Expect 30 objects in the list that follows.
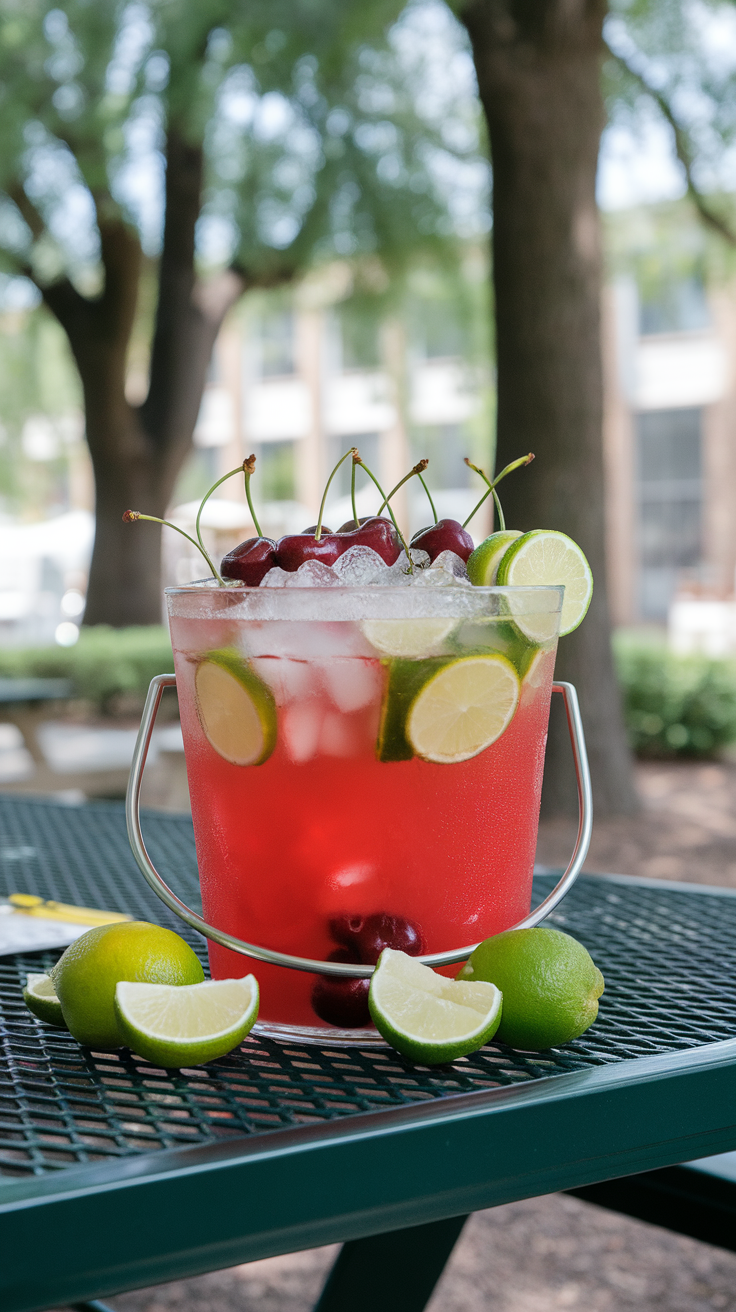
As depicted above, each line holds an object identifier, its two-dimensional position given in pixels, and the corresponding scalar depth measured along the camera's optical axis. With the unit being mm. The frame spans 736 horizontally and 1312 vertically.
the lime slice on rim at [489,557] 668
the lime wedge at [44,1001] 625
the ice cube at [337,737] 622
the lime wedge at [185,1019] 544
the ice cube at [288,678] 619
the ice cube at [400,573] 635
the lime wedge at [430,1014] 542
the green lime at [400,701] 611
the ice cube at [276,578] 632
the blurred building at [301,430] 20791
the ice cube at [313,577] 625
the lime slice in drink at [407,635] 601
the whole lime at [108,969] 577
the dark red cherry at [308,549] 649
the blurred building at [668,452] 19812
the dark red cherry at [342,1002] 600
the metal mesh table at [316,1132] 420
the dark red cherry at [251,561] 659
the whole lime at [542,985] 568
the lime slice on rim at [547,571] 656
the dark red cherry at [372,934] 621
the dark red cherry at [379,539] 663
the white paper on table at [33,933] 803
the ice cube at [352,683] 616
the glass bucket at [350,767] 609
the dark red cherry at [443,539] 682
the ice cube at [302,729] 622
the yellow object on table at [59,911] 858
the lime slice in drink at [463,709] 616
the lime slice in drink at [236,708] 625
